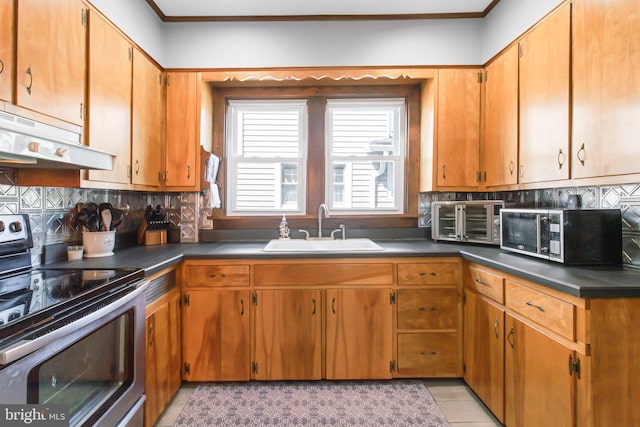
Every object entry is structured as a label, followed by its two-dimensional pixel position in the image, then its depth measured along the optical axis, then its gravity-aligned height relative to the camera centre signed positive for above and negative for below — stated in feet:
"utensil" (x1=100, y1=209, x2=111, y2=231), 6.52 -0.14
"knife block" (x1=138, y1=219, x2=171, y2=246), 8.03 -0.52
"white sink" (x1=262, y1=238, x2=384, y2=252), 8.02 -0.80
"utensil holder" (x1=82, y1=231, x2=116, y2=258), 6.21 -0.61
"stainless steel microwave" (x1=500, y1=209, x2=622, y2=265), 5.10 -0.35
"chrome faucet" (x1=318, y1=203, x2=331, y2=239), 8.54 +0.00
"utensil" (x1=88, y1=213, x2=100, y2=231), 6.42 -0.20
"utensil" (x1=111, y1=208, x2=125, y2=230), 6.70 -0.10
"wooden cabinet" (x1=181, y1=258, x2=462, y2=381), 6.94 -2.33
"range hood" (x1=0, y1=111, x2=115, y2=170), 3.25 +0.77
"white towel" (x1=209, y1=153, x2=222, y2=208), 8.27 +0.92
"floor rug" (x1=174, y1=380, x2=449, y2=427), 5.97 -3.87
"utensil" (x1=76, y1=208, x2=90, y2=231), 6.29 -0.12
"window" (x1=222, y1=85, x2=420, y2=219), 9.15 +1.68
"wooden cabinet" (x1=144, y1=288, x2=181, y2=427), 5.53 -2.69
